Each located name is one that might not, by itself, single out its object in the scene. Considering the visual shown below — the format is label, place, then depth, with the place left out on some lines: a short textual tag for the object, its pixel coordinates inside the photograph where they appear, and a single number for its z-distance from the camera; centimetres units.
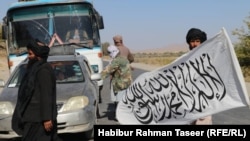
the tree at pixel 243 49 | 3102
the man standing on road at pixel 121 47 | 967
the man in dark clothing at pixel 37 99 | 498
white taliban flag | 467
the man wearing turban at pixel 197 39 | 498
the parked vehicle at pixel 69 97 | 724
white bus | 1237
